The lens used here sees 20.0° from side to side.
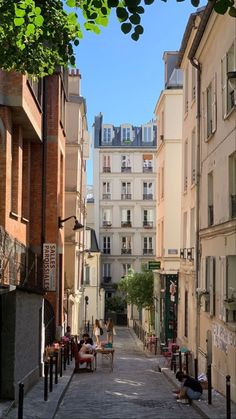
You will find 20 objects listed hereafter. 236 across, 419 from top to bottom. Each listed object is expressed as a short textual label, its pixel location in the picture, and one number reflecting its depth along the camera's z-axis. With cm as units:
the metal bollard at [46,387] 1429
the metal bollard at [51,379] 1560
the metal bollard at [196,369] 1709
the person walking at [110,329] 2928
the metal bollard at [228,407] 1223
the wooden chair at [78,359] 2106
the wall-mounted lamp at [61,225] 2373
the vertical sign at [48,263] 2306
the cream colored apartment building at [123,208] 6494
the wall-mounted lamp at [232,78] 1273
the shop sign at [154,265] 3258
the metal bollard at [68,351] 2281
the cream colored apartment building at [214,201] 1571
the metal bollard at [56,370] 1708
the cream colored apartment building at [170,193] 3164
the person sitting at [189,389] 1484
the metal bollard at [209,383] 1443
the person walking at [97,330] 2736
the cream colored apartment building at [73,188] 3278
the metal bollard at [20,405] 1089
